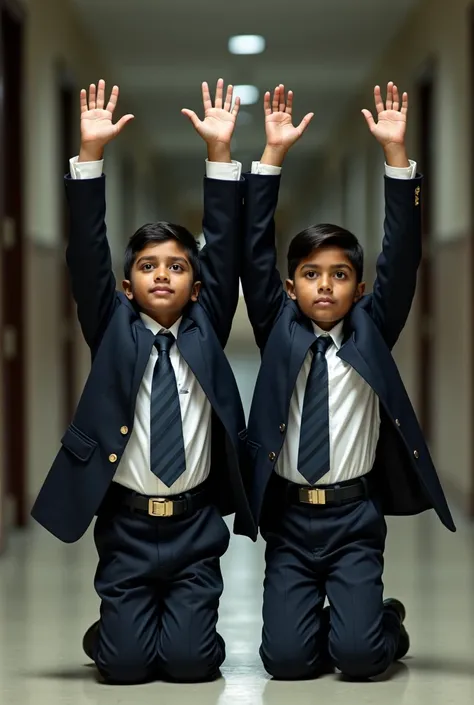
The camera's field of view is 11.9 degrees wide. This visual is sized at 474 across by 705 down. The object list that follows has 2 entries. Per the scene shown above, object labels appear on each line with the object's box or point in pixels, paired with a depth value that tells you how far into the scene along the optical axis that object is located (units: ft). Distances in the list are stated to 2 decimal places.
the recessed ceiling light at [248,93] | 68.85
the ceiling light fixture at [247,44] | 54.24
